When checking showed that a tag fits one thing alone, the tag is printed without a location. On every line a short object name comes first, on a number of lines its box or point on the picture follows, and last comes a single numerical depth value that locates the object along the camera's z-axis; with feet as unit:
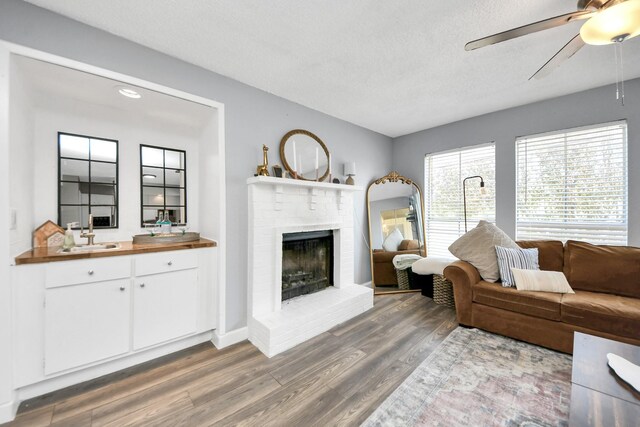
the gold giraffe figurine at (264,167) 8.14
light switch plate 5.15
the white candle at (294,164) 9.54
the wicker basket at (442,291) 10.62
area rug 4.89
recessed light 6.49
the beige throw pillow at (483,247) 8.89
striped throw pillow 8.44
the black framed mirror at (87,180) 7.11
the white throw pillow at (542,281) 7.76
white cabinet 5.33
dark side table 3.31
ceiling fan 3.75
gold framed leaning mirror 12.89
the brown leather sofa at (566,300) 6.56
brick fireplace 7.78
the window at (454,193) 11.46
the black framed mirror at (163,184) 8.42
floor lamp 11.27
